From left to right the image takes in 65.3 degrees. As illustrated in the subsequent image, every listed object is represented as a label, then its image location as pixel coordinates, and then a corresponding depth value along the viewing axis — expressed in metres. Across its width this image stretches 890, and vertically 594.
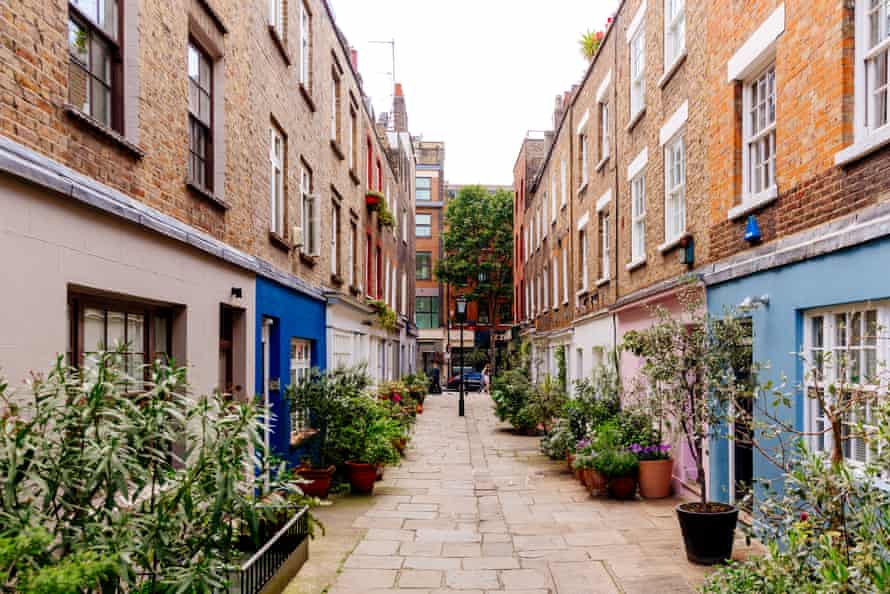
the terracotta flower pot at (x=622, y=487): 9.48
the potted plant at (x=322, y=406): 9.52
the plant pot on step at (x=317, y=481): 9.45
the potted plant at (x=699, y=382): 6.45
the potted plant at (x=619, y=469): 9.41
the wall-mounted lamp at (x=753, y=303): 6.91
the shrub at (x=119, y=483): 2.99
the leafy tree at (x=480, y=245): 43.44
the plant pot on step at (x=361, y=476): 9.92
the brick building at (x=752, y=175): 5.50
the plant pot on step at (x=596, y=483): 9.54
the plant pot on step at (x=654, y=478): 9.59
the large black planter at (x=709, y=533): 6.42
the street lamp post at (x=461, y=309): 24.33
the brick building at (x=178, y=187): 4.19
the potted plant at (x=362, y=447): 9.93
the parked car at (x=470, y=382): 38.38
